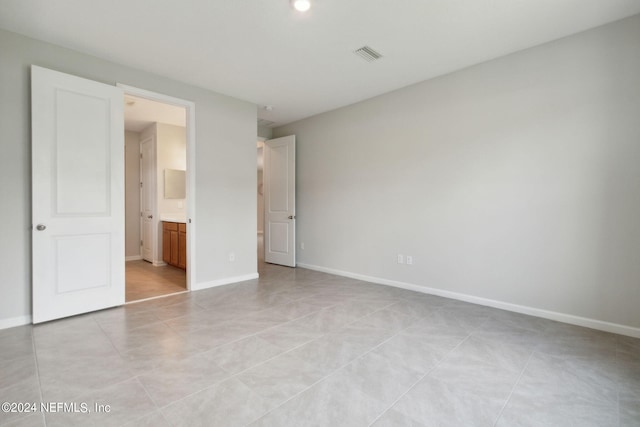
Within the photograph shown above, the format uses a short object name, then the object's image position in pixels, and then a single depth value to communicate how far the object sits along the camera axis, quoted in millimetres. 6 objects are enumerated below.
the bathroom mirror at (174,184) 5884
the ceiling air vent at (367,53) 3105
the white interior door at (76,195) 2838
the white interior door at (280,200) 5527
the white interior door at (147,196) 5910
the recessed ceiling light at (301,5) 2377
